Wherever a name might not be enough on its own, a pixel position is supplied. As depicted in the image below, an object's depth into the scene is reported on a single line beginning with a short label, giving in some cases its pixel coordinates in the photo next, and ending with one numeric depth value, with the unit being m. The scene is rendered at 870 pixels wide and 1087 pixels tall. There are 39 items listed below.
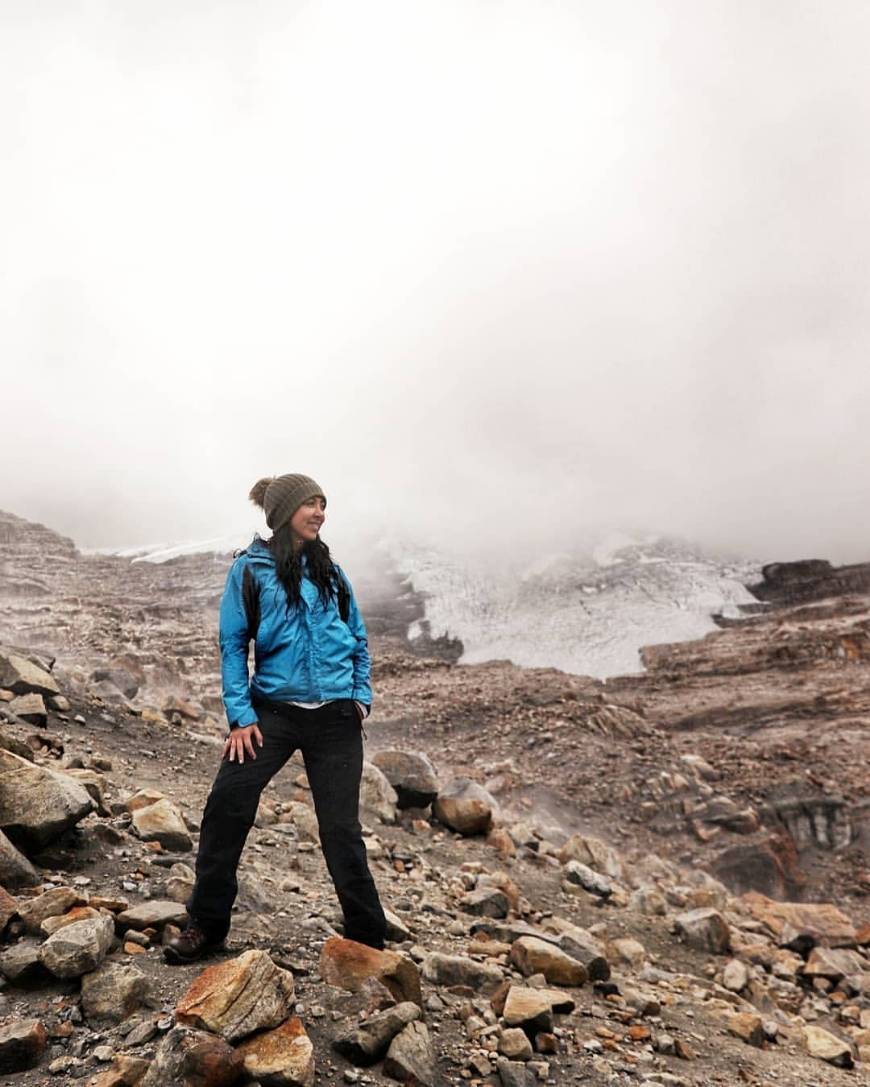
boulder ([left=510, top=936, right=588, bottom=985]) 5.23
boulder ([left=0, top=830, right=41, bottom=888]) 4.12
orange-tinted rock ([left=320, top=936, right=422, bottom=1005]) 3.79
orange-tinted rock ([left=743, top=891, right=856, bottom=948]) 9.22
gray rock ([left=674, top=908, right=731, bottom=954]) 7.82
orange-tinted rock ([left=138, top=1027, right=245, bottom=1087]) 2.68
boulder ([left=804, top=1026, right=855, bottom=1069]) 5.68
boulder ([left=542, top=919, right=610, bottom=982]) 5.53
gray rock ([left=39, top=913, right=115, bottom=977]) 3.35
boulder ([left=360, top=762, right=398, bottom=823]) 8.89
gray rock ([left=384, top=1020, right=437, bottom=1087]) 3.25
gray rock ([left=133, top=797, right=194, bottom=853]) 5.46
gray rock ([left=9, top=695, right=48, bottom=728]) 7.84
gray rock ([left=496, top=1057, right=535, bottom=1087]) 3.55
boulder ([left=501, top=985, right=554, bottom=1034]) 4.07
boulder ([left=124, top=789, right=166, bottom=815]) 5.99
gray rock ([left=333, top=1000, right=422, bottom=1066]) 3.28
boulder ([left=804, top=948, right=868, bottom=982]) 8.09
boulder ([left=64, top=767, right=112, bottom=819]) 5.55
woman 3.84
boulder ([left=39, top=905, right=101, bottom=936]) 3.62
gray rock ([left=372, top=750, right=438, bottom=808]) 9.48
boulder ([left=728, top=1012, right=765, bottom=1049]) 5.47
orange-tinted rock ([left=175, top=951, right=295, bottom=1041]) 2.99
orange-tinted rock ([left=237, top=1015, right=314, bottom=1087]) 2.88
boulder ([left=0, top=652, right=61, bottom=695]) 8.54
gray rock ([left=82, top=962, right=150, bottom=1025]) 3.20
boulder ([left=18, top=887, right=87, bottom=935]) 3.70
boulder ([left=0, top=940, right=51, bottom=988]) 3.33
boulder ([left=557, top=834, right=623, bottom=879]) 10.15
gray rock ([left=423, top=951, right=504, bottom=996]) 4.49
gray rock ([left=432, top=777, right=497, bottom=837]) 9.14
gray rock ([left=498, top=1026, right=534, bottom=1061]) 3.79
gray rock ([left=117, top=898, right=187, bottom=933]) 3.86
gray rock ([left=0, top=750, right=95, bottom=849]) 4.50
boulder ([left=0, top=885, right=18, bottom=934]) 3.63
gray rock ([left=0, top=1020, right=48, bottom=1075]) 2.87
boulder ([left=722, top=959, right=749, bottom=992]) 6.91
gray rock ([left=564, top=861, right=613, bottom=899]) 8.69
